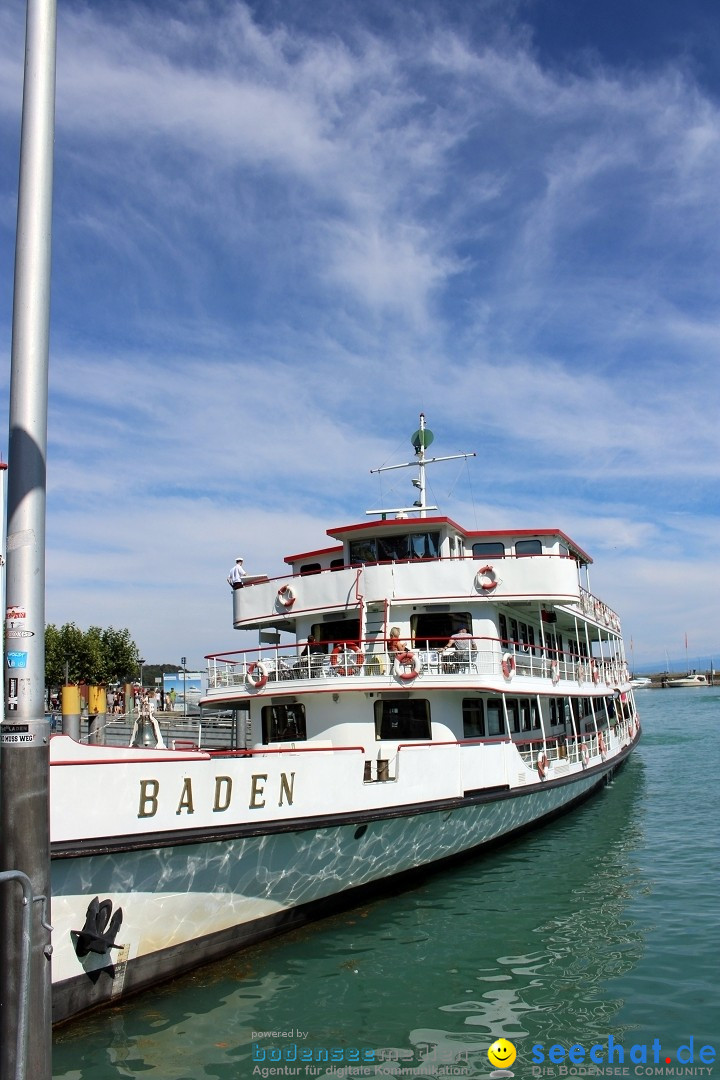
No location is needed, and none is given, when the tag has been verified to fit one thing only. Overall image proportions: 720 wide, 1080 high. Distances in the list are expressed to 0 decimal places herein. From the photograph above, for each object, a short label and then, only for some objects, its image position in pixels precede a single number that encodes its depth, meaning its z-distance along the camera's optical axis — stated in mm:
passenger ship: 8008
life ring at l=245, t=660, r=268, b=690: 14539
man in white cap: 17281
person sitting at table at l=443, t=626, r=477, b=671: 13977
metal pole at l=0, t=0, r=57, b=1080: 4297
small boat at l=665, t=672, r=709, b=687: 127900
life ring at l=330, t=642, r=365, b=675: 13922
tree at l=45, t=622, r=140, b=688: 44438
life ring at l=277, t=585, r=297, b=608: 16172
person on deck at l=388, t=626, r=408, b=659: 13956
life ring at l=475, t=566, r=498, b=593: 14898
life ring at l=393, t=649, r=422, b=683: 13477
